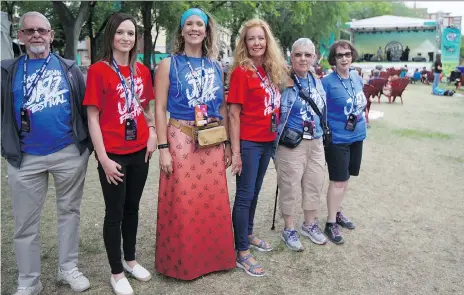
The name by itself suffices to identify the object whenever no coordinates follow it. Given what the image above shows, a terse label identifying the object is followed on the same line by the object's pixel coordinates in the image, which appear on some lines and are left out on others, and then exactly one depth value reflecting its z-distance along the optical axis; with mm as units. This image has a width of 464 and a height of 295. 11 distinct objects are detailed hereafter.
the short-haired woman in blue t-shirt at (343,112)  3490
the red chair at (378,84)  14278
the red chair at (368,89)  11039
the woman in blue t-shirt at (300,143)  3189
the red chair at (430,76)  24973
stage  31156
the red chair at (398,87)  14514
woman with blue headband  2699
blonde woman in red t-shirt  2922
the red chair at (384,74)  20336
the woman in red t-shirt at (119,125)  2475
